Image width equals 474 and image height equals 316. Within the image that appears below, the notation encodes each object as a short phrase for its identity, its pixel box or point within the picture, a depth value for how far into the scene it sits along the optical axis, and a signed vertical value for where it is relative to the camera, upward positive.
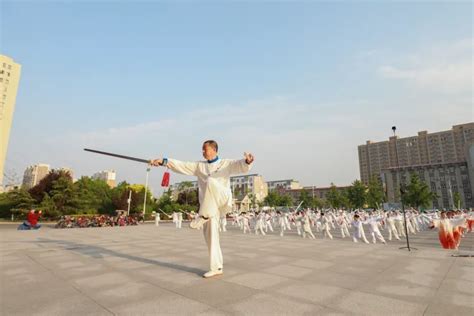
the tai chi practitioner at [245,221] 22.27 -1.12
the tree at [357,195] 65.88 +3.46
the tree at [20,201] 39.34 +0.81
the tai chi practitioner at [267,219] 22.51 -0.94
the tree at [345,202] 71.12 +1.81
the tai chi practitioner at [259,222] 20.52 -1.10
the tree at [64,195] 40.34 +1.80
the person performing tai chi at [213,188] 5.64 +0.42
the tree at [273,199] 94.25 +3.22
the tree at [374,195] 66.62 +3.44
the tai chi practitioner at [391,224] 16.45 -0.96
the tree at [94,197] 43.22 +1.94
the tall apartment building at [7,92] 63.93 +28.67
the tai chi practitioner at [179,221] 28.39 -1.48
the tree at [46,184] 41.12 +3.52
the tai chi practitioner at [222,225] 24.20 -1.59
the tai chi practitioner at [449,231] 11.23 -0.93
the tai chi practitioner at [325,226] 17.05 -1.15
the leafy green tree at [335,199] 76.01 +2.71
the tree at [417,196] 52.78 +2.66
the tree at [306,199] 87.38 +2.90
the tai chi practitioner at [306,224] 16.19 -0.97
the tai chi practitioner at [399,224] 17.84 -1.02
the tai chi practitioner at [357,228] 14.43 -1.07
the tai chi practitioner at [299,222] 17.62 -0.92
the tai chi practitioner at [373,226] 13.86 -0.91
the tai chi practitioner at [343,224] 18.08 -1.09
